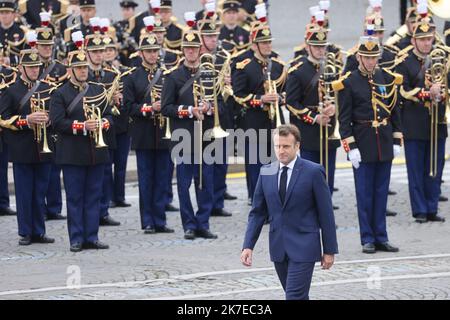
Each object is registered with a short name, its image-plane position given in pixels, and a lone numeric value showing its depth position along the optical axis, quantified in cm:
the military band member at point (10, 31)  2238
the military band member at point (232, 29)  2373
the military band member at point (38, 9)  2428
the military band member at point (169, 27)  2314
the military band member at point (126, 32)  2522
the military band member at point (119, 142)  2033
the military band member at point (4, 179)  2026
